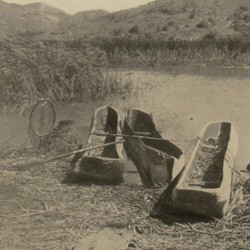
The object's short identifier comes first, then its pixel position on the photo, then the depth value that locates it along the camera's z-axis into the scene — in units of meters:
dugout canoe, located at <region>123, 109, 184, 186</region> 7.79
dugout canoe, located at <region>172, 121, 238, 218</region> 6.33
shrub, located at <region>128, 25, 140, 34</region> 38.94
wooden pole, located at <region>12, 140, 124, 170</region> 7.65
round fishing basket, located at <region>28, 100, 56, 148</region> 10.39
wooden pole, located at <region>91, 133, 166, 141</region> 8.71
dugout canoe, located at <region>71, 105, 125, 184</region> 7.73
